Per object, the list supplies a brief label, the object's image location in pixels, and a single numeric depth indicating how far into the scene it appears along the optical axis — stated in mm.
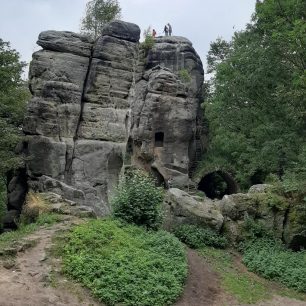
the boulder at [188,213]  11877
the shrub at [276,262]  9565
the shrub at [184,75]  25049
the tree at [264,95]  14097
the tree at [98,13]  26171
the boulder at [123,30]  17619
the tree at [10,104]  13516
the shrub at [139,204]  10767
